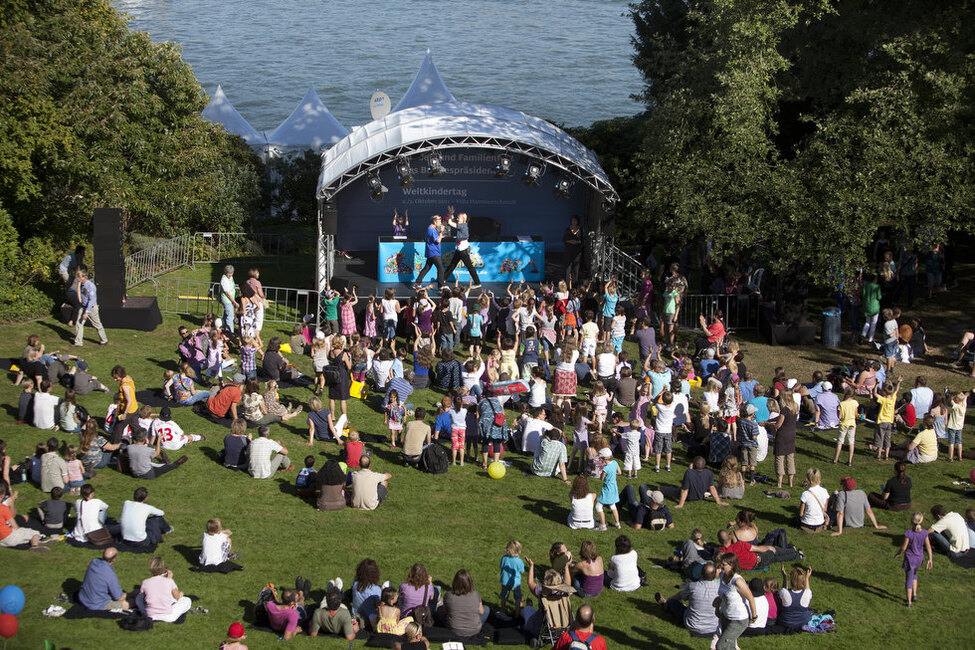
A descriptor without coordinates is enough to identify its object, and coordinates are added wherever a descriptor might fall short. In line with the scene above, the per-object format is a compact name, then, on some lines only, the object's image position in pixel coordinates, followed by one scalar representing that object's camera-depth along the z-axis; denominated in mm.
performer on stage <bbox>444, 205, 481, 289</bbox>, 24312
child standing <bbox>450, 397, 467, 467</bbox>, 16797
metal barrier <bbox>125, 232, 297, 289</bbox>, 25703
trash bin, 22781
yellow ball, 16484
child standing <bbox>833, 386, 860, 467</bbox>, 17200
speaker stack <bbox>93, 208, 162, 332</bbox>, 21906
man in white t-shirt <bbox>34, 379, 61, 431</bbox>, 17297
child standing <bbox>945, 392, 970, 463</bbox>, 17438
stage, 25094
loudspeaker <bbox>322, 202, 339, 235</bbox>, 25109
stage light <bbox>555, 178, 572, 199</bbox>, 26344
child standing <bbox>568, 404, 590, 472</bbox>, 16781
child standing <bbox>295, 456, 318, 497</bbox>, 15703
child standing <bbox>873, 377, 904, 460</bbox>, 17203
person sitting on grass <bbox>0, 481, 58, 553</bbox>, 13656
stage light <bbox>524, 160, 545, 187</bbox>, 25359
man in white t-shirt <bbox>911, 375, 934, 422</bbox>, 18734
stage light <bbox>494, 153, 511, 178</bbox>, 25766
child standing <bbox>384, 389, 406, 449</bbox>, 17469
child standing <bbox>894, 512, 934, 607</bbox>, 13312
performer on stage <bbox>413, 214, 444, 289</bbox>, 24453
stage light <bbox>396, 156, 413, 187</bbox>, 25422
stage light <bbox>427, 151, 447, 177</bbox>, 25234
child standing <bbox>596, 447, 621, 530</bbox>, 15102
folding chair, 12215
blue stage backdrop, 26859
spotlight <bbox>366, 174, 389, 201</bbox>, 25750
